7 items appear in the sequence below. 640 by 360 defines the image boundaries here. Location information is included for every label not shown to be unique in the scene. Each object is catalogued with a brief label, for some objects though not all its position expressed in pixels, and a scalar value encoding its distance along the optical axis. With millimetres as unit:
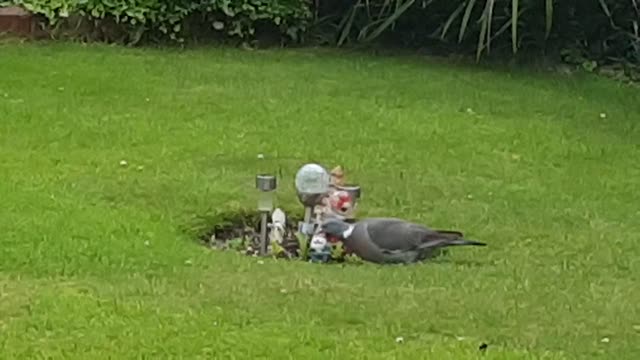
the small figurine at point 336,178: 6285
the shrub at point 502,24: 10781
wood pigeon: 5836
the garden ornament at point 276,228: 6082
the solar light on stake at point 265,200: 5918
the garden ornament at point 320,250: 5922
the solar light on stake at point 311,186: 6000
